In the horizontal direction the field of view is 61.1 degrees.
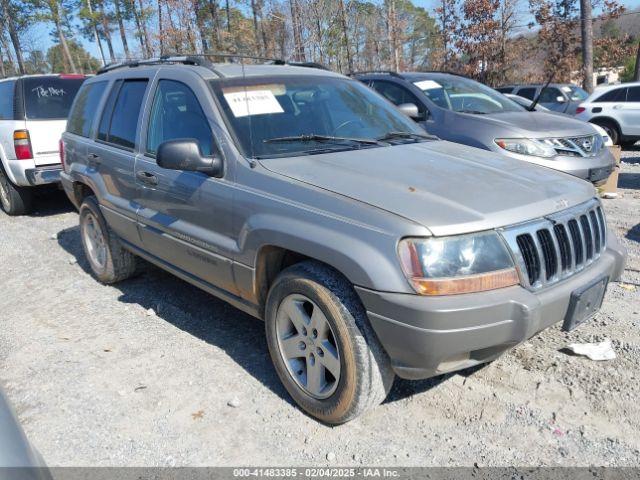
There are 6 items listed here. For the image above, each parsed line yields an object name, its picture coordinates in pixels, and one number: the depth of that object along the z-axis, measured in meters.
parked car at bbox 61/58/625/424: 2.33
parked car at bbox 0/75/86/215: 7.09
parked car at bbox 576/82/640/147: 12.23
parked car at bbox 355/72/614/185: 6.03
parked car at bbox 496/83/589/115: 14.55
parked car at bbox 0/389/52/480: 1.53
